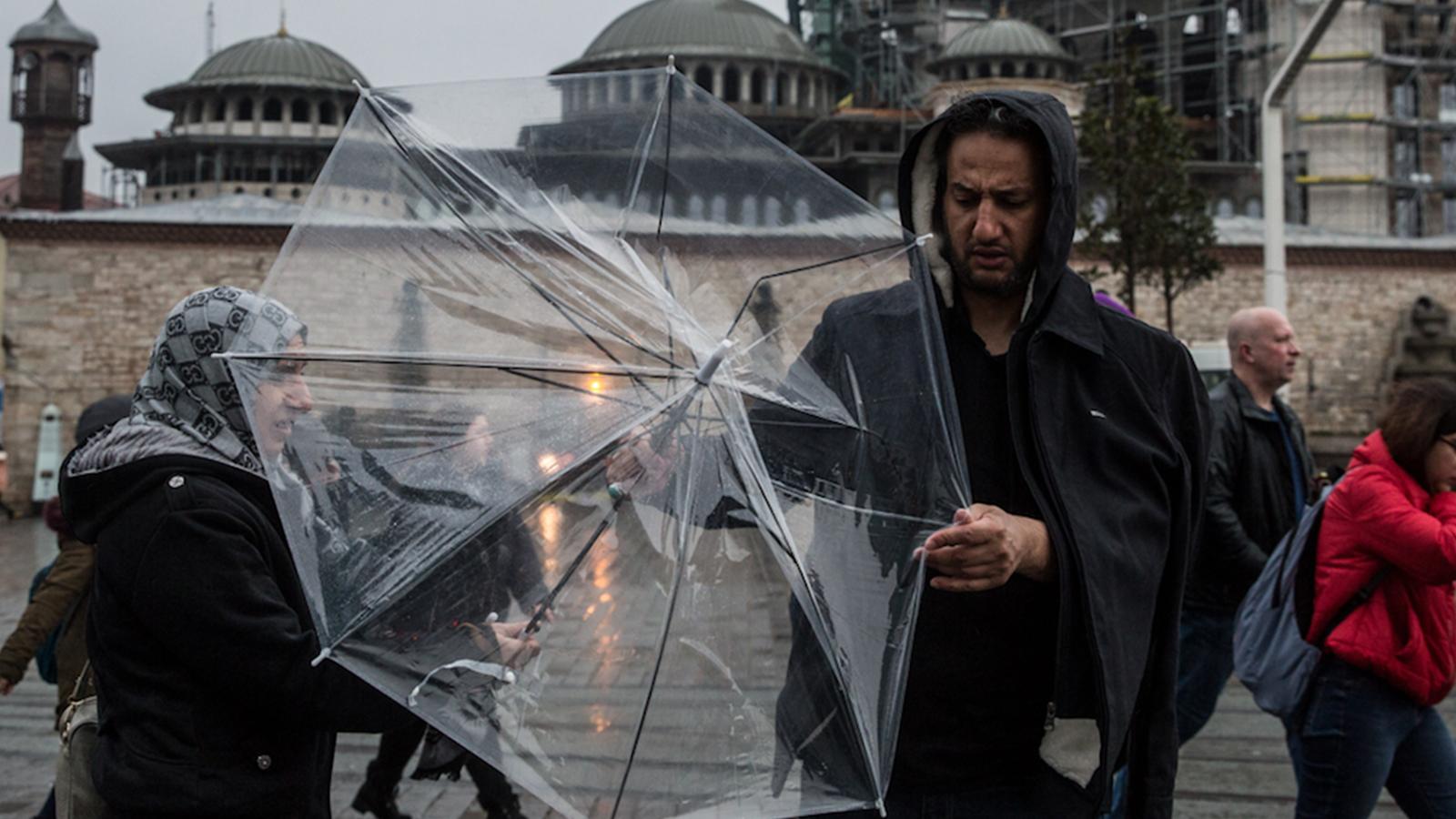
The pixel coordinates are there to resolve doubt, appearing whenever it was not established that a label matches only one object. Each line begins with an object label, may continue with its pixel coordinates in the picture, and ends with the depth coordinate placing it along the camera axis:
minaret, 60.84
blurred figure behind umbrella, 2.44
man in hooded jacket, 2.56
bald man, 5.56
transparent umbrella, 2.37
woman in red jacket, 4.14
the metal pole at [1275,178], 16.64
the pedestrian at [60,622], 5.30
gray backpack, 4.28
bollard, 31.75
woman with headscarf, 2.72
